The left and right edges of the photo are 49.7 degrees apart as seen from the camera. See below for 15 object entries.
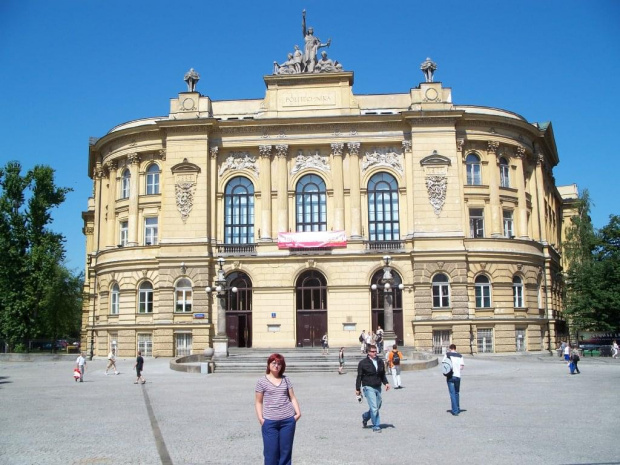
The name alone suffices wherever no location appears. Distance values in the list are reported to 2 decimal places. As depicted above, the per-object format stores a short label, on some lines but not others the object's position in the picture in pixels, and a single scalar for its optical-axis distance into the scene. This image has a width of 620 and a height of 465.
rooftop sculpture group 48.19
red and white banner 45.91
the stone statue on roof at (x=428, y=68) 47.72
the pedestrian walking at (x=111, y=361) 34.45
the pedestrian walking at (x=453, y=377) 16.91
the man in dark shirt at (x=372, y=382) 14.55
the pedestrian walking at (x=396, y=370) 24.74
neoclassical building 45.19
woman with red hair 9.06
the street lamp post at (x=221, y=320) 38.96
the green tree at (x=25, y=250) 52.16
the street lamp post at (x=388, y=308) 38.44
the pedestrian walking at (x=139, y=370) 28.78
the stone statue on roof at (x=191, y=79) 49.12
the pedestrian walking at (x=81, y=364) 30.42
